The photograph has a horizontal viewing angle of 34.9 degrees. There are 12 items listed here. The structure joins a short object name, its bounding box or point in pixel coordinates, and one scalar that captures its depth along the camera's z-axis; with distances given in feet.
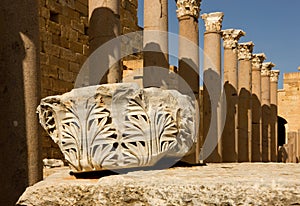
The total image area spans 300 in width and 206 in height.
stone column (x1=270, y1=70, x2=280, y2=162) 75.10
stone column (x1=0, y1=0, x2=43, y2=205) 16.31
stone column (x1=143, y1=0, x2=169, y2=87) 34.88
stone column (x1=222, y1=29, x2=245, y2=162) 53.32
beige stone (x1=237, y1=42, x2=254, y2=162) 58.18
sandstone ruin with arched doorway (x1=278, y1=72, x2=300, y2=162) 98.48
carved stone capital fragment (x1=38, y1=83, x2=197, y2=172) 11.19
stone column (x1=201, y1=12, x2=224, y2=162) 48.70
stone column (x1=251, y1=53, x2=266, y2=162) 65.67
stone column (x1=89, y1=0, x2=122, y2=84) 25.85
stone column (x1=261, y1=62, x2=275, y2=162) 71.26
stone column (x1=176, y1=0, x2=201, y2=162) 41.65
